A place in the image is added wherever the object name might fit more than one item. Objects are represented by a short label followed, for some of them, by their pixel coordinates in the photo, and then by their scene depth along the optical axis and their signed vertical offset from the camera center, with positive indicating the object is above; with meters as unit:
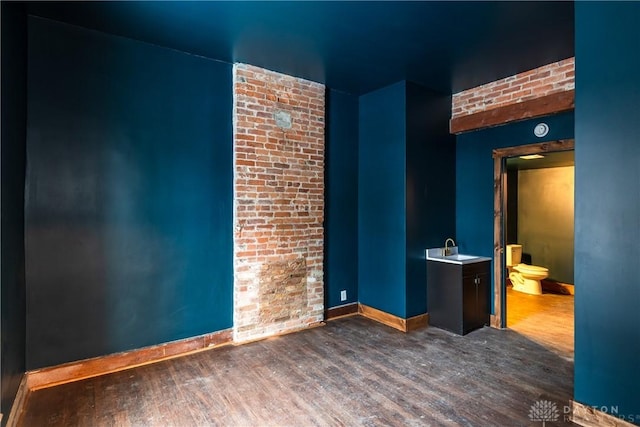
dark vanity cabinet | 3.82 -0.95
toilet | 5.58 -1.01
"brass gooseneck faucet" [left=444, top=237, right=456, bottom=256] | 4.32 -0.42
